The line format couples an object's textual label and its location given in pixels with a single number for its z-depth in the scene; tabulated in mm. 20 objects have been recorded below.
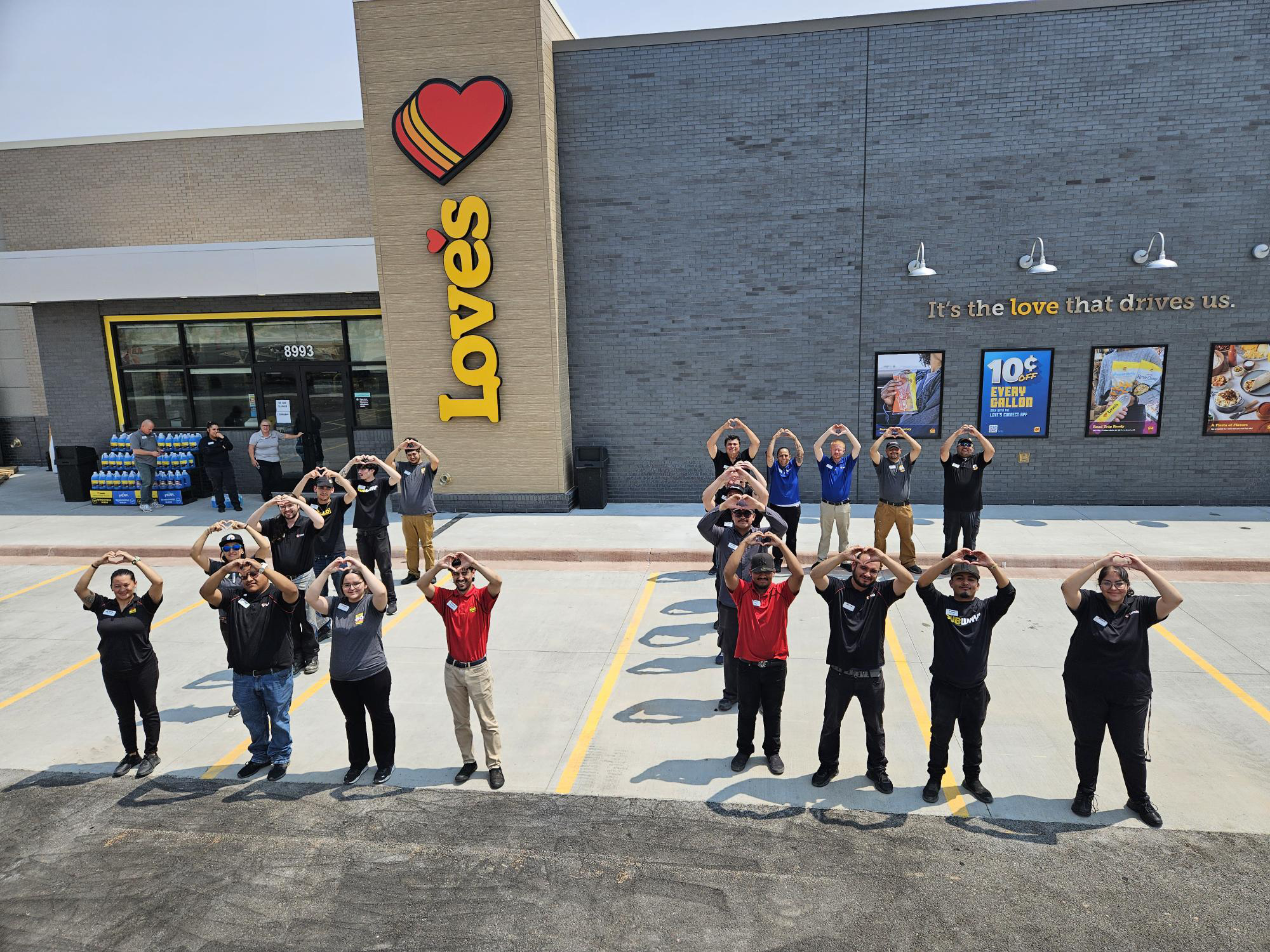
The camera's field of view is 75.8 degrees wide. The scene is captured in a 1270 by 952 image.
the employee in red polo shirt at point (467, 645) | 6309
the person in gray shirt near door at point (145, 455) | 17328
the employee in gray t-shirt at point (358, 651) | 6301
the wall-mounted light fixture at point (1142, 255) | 14203
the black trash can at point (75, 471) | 18156
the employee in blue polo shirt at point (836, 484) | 11367
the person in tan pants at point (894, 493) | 10984
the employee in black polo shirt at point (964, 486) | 10898
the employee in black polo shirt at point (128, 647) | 6598
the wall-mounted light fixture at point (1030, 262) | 14206
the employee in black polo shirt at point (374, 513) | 10109
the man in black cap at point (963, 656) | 5949
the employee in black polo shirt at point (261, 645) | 6457
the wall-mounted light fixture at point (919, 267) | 14062
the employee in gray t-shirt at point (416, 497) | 10883
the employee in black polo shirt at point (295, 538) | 8359
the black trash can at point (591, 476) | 16031
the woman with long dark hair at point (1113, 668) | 5719
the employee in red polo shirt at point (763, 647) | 6316
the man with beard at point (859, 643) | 6137
